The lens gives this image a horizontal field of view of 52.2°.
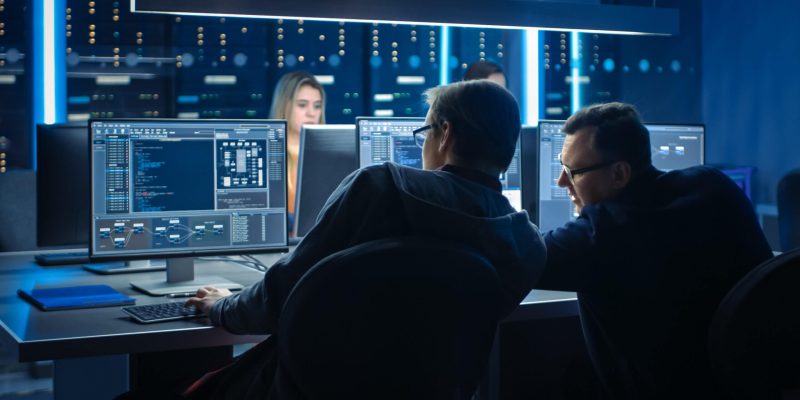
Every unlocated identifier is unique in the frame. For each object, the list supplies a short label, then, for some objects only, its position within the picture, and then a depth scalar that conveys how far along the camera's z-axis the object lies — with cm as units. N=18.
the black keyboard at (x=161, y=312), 175
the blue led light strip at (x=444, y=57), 777
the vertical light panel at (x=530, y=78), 578
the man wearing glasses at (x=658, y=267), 170
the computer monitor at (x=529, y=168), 281
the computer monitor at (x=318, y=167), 268
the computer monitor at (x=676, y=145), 291
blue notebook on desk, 188
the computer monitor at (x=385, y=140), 260
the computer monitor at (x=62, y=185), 242
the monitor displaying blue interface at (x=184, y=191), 211
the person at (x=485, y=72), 439
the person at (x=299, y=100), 434
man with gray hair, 135
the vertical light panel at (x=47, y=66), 441
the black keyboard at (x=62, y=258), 256
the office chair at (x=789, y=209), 300
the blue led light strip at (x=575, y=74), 677
